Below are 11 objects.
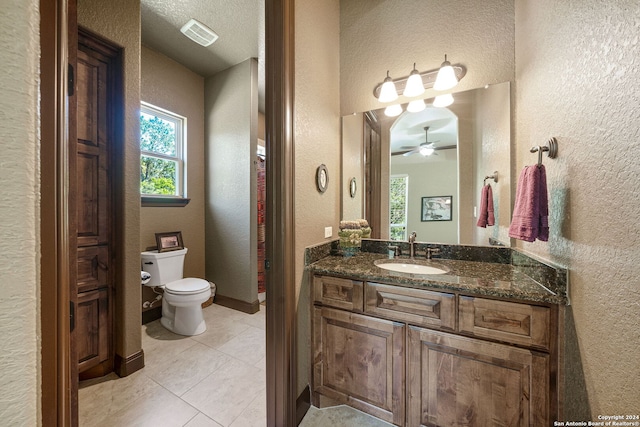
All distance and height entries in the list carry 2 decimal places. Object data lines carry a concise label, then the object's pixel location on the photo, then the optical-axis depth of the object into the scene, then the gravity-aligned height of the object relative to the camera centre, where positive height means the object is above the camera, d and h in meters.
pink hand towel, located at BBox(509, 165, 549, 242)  1.07 +0.02
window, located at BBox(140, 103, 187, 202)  2.58 +0.70
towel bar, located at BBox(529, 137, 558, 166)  1.06 +0.29
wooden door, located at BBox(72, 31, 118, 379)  1.56 +0.06
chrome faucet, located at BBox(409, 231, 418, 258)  1.73 -0.24
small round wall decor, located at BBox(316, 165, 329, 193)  1.61 +0.24
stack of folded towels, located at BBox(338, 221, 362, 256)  1.73 -0.20
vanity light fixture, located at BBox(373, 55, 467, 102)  1.59 +0.92
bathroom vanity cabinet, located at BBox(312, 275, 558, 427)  1.00 -0.69
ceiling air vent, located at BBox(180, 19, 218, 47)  2.21 +1.74
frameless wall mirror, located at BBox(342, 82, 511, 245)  1.54 +0.37
